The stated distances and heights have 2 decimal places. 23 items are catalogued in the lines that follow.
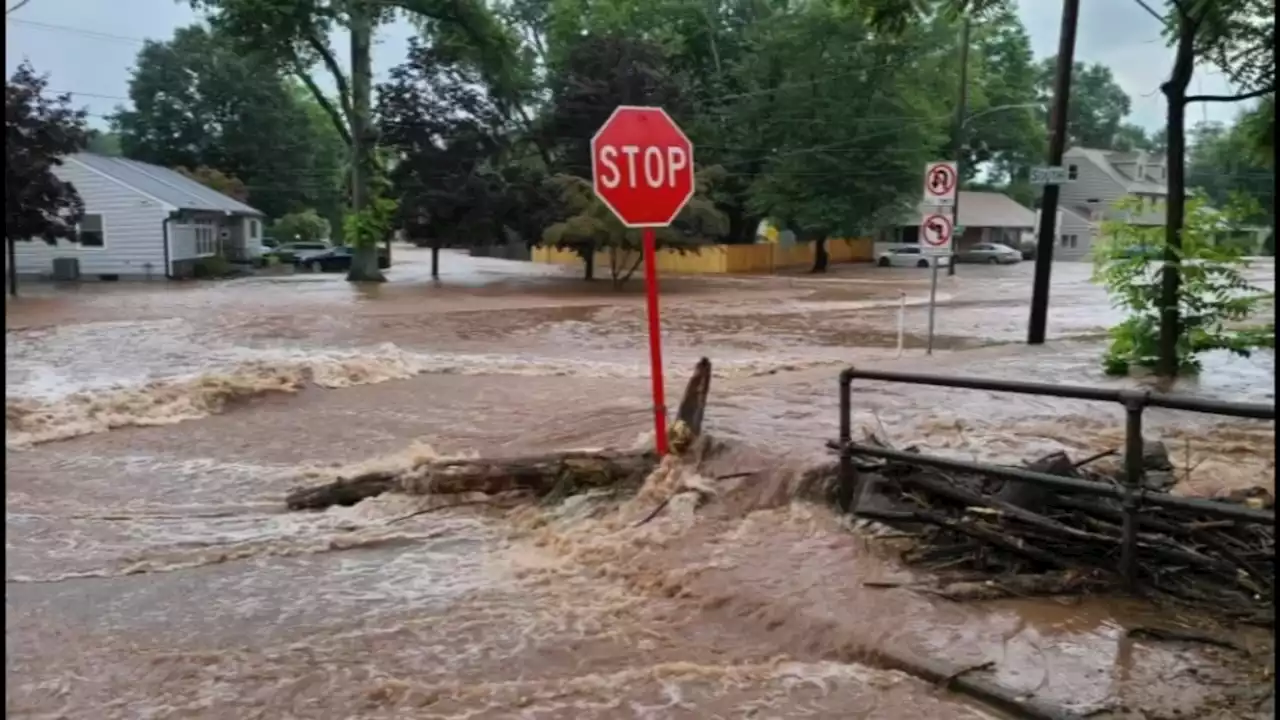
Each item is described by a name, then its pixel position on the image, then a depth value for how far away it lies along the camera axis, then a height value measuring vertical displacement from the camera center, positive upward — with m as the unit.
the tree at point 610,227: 34.47 +0.07
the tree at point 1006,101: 59.72 +7.38
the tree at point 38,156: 29.95 +1.72
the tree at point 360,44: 37.22 +6.21
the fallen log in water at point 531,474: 7.43 -1.68
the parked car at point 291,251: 51.97 -1.32
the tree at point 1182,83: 9.39 +1.49
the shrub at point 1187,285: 12.04 -0.52
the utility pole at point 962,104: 45.50 +5.58
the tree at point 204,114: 62.09 +6.00
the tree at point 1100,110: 98.38 +11.58
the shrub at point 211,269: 43.47 -1.85
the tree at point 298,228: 62.94 -0.25
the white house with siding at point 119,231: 40.22 -0.37
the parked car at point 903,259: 54.44 -1.23
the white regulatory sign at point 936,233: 15.15 +0.02
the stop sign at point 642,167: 7.21 +0.42
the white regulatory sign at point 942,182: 14.74 +0.70
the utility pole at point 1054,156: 15.77 +1.20
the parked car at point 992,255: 57.22 -1.01
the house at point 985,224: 62.94 +0.69
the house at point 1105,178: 73.44 +4.02
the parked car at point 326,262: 51.06 -1.74
